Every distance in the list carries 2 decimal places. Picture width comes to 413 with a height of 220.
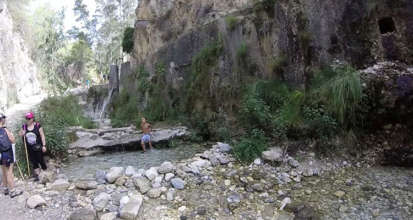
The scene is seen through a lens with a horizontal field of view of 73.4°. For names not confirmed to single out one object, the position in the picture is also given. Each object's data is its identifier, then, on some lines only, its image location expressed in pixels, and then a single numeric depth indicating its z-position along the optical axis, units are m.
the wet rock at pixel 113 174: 5.21
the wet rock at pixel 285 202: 4.15
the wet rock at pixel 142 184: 4.79
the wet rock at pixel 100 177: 5.24
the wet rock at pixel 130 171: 5.46
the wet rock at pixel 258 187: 4.66
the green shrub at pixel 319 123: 5.50
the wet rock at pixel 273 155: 5.51
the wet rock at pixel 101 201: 4.32
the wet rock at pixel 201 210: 4.11
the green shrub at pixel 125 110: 13.50
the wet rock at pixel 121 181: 5.12
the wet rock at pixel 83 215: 3.98
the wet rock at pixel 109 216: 4.02
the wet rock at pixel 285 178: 4.94
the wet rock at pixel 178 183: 4.86
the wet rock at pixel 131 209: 4.01
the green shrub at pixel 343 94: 5.26
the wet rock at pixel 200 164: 5.69
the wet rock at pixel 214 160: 5.82
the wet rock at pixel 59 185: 4.99
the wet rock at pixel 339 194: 4.28
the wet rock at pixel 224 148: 6.45
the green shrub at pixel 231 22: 9.38
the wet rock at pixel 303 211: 3.79
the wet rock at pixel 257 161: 5.56
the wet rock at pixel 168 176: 5.11
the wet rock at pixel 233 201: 4.25
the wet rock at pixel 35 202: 4.36
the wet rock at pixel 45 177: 5.33
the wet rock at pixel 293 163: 5.34
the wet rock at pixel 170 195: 4.54
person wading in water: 8.50
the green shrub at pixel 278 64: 7.27
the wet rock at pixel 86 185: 4.98
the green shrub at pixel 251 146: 5.80
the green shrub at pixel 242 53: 8.63
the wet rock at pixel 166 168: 5.38
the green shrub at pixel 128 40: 21.17
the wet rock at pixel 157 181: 4.90
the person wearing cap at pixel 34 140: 5.42
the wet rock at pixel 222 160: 5.86
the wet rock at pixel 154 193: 4.60
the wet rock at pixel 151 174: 5.19
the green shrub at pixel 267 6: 8.08
